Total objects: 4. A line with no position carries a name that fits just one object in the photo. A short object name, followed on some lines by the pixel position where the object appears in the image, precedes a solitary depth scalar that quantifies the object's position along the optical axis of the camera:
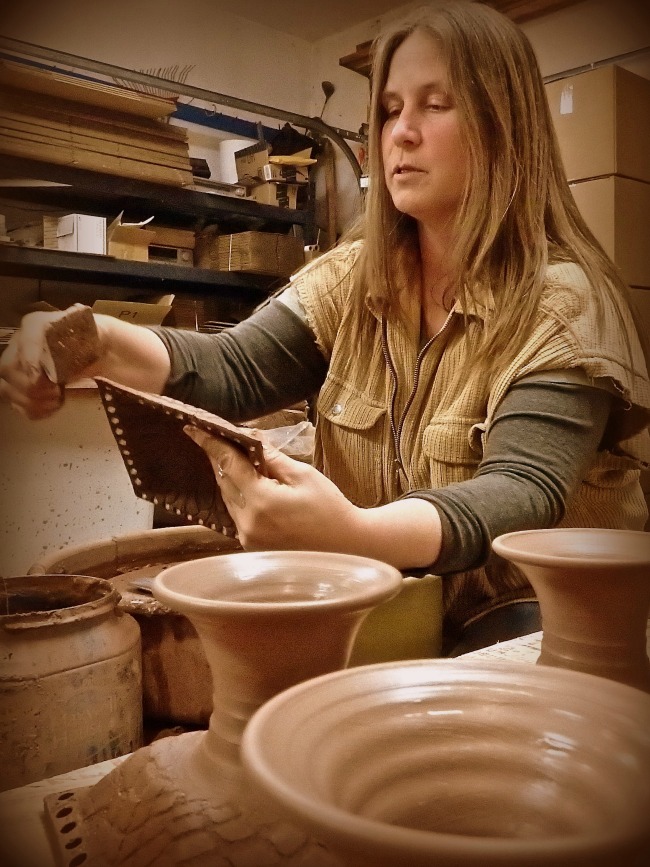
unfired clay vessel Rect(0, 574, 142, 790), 0.53
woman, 0.65
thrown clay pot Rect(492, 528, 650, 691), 0.46
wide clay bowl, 0.29
